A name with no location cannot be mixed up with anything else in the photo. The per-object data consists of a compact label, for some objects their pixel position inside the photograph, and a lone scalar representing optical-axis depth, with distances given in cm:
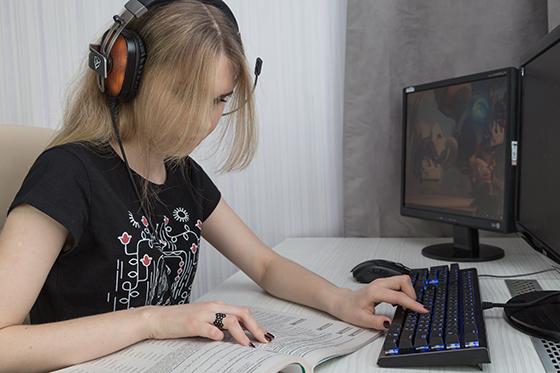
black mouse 119
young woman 78
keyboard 73
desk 78
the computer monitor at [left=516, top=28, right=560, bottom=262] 93
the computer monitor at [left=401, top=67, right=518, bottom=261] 131
